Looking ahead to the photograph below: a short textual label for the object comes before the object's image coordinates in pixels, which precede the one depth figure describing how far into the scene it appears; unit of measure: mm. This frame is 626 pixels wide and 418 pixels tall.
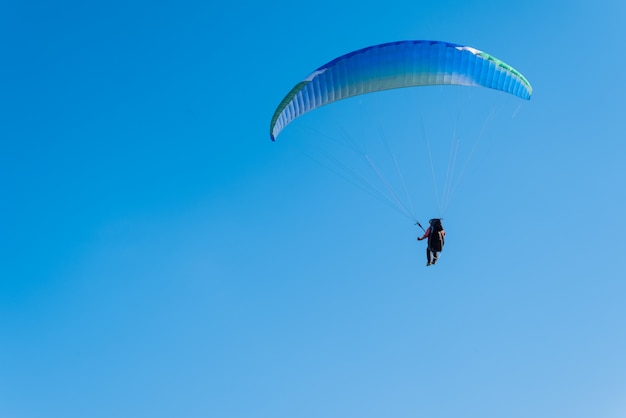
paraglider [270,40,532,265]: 24594
